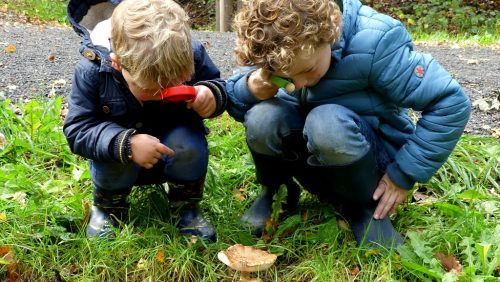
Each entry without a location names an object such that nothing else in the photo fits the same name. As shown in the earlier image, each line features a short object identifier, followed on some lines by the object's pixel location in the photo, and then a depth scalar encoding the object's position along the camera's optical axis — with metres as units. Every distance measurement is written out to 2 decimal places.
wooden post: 9.30
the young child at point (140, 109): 1.72
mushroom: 1.87
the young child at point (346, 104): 1.68
